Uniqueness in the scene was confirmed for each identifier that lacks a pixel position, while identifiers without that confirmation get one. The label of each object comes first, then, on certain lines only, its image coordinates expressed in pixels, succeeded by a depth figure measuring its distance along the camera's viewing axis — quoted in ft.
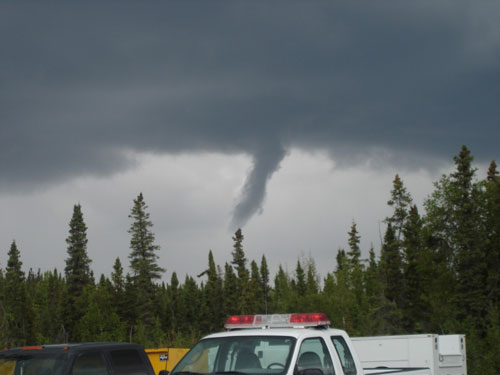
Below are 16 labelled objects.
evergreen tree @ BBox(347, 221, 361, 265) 456.04
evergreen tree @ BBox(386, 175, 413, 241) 337.39
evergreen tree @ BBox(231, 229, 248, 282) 474.90
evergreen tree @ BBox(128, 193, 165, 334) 343.87
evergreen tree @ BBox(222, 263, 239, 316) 453.17
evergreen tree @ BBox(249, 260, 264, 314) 468.91
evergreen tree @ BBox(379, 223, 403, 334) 302.25
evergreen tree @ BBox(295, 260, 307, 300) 527.72
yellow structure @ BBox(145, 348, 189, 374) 68.80
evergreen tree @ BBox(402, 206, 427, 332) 303.07
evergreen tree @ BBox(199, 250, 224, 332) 463.01
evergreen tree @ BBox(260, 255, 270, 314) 575.38
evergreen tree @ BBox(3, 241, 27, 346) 380.17
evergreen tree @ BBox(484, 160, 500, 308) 266.77
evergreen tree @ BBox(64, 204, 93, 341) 363.76
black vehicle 37.86
